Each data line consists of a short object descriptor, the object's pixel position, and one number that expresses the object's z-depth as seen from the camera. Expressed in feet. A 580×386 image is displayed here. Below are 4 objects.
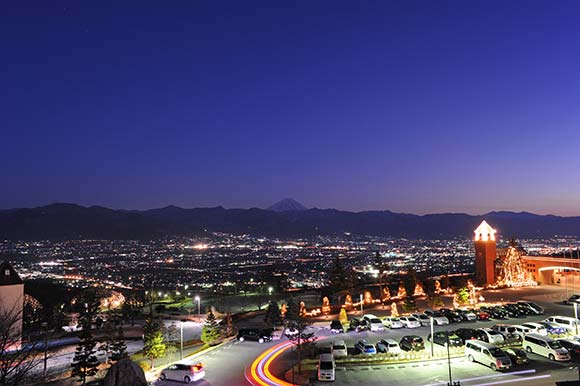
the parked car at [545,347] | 64.69
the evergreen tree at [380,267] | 154.71
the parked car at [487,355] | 62.08
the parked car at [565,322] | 84.94
